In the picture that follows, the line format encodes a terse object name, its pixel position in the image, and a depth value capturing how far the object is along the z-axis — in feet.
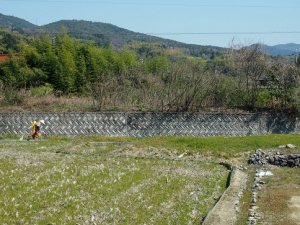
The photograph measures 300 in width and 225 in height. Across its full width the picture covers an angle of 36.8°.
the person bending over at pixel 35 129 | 93.61
